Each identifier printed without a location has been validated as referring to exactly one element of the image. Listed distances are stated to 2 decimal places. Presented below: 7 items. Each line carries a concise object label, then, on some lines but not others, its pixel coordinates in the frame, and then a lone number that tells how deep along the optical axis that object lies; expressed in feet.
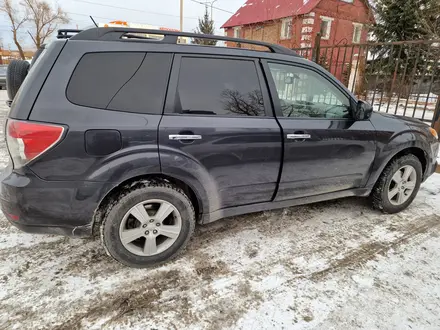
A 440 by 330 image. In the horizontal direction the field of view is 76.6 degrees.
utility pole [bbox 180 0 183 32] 73.30
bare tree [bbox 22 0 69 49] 125.29
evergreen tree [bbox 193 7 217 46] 88.58
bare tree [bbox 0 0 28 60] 119.26
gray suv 6.21
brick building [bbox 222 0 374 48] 59.72
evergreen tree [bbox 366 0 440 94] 44.88
